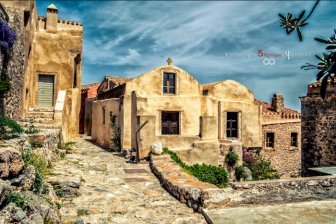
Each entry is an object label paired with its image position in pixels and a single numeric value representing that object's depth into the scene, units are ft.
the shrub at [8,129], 22.37
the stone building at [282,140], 76.69
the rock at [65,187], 23.48
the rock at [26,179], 17.56
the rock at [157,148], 39.32
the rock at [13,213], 14.17
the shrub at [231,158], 56.24
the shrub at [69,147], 44.13
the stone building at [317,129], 49.90
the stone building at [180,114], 47.62
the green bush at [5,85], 36.88
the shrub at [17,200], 15.37
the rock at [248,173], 58.71
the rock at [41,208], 16.10
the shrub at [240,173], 56.54
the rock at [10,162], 16.43
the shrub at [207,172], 44.55
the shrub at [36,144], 28.93
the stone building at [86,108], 88.19
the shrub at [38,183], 19.54
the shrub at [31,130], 32.24
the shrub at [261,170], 65.46
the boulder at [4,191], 14.55
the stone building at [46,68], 45.83
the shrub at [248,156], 68.52
